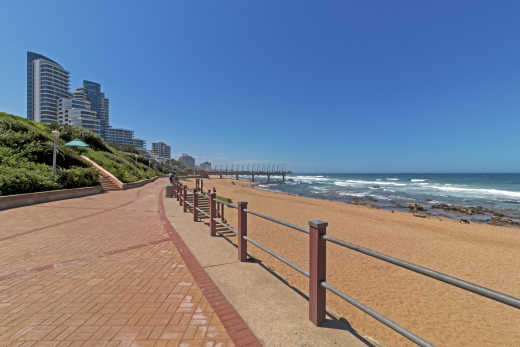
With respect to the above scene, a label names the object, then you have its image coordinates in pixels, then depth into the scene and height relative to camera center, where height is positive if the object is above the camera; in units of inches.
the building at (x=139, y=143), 5253.9 +724.4
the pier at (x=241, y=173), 3748.5 +3.8
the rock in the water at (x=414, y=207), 836.0 -132.0
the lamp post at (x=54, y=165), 517.1 +13.8
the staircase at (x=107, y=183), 713.0 -38.6
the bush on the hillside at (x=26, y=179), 401.6 -16.7
